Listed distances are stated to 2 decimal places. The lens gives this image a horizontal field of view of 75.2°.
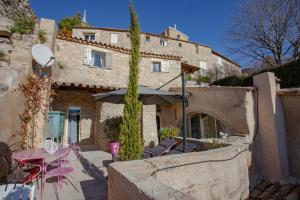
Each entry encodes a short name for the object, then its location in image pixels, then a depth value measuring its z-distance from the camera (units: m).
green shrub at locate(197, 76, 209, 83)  19.79
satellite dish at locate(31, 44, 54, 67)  6.54
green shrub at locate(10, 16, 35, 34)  6.39
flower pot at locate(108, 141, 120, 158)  6.62
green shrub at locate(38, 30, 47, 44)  8.38
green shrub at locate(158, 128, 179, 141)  9.07
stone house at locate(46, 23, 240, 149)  10.29
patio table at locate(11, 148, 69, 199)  3.82
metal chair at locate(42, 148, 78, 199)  3.92
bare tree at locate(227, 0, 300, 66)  15.88
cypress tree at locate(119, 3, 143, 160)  3.76
